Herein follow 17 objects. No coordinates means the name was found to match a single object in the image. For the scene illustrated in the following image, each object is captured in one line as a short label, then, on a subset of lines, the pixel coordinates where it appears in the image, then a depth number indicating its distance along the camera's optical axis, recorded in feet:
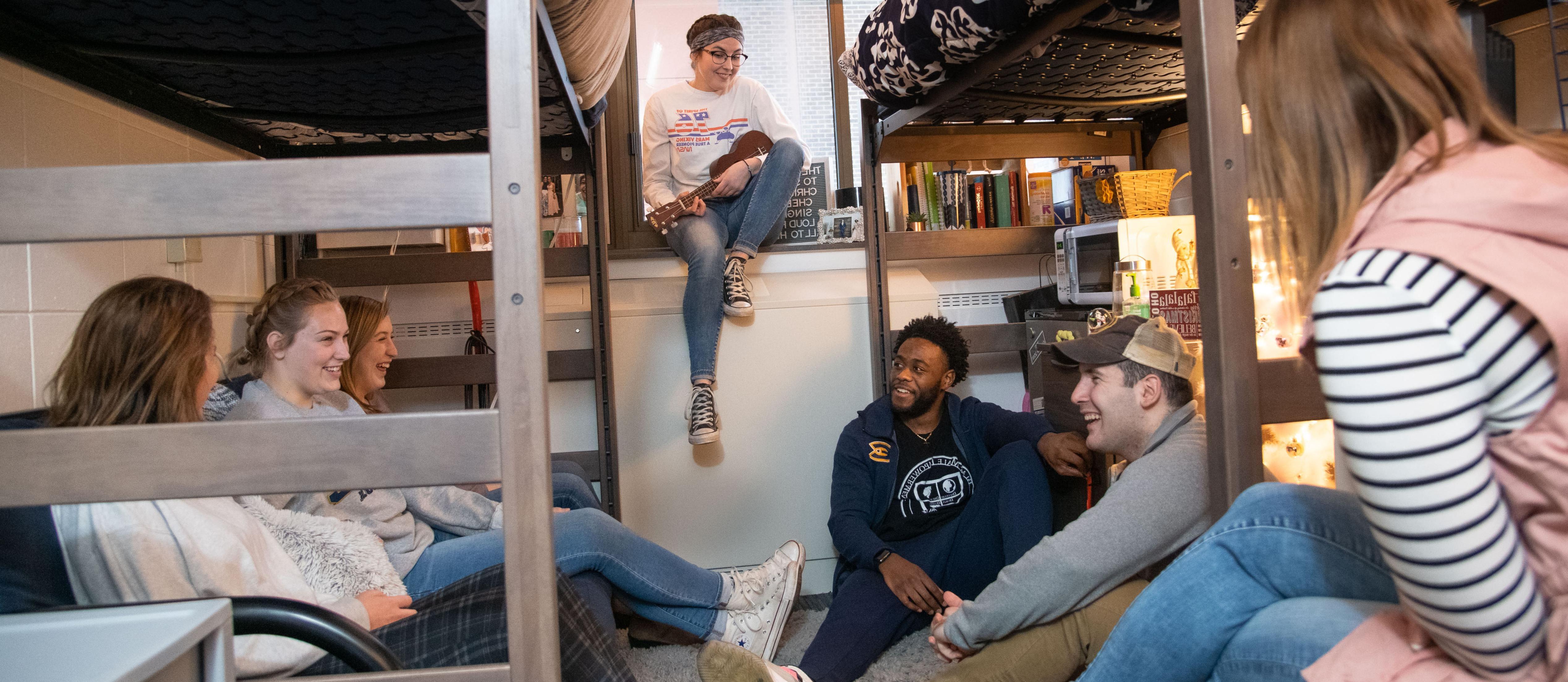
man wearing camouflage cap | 4.82
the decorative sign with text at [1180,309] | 6.19
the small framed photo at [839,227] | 9.05
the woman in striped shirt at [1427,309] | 1.94
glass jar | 6.77
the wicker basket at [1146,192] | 7.41
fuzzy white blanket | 4.49
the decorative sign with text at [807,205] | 9.05
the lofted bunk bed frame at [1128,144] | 3.26
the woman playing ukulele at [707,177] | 8.04
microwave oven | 6.81
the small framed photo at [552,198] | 8.68
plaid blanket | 4.17
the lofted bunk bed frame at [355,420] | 2.44
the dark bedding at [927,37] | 4.97
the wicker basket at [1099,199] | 7.79
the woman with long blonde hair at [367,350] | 6.56
